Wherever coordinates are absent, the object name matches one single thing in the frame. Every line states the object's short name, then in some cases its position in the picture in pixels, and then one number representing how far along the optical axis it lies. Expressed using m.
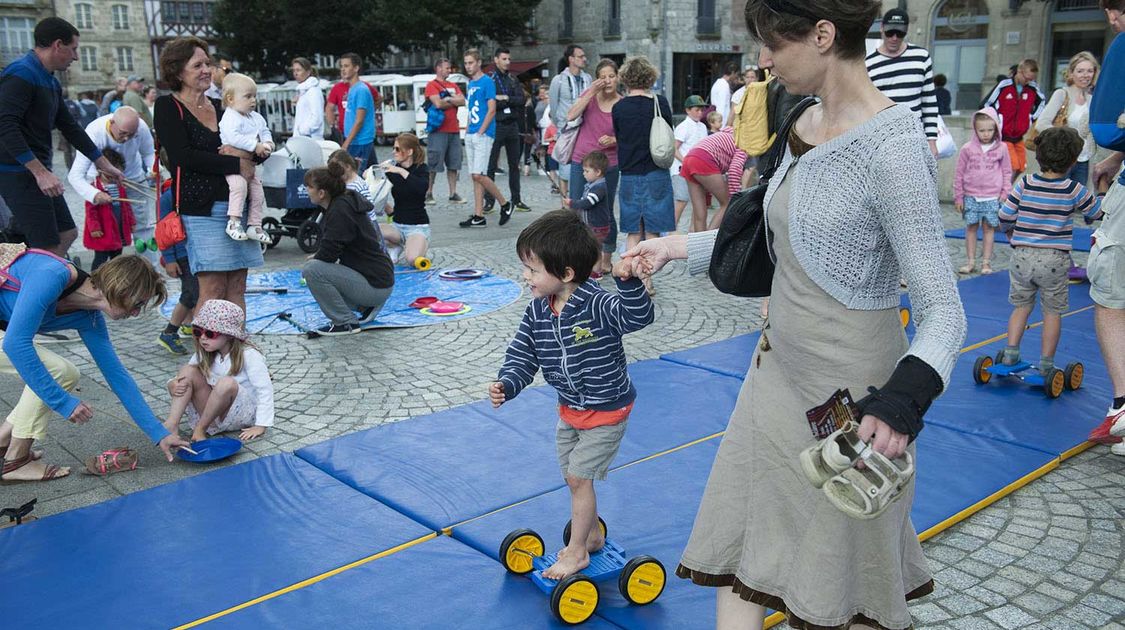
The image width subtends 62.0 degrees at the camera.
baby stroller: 9.53
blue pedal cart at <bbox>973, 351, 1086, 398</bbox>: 5.13
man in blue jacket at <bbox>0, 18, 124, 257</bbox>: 5.52
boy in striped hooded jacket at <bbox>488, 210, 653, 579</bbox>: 3.05
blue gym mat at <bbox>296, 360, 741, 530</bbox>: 4.00
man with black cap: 6.31
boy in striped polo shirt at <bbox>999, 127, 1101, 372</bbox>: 5.28
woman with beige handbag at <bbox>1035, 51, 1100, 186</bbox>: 9.44
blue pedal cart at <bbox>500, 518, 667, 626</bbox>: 3.00
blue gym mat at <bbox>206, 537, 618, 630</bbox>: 3.06
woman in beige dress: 1.89
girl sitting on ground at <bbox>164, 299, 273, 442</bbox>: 4.57
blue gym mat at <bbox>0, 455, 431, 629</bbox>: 3.19
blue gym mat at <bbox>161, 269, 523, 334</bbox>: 7.11
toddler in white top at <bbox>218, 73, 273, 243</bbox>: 5.63
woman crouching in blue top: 3.83
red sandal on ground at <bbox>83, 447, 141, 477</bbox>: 4.33
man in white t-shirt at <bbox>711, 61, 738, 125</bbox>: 15.81
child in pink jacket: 8.31
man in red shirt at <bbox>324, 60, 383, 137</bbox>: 12.43
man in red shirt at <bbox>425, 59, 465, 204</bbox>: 12.26
